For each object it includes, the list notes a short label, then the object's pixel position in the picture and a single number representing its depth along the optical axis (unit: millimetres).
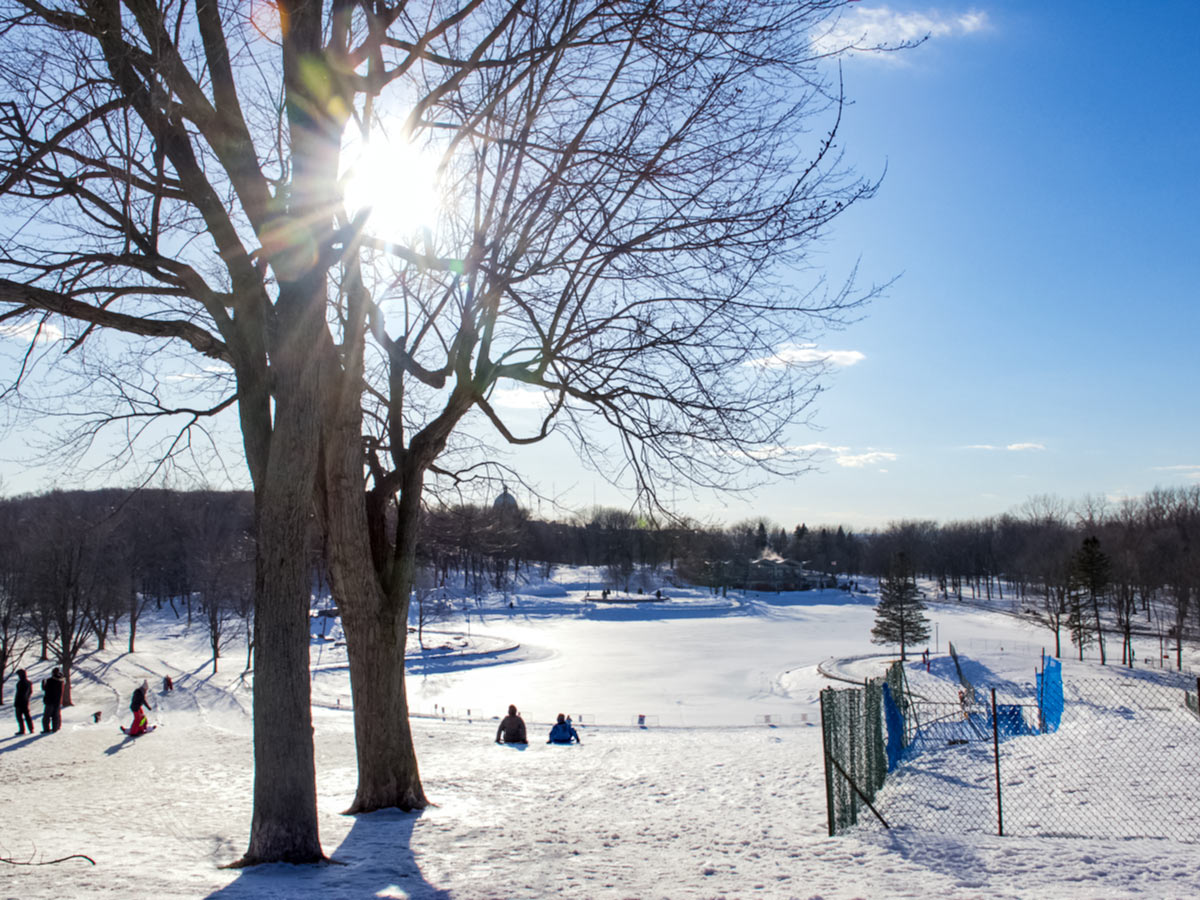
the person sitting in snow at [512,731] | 15797
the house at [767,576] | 105688
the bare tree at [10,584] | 31578
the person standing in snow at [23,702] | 18297
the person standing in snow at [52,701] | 18594
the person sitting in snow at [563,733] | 16266
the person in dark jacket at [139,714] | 17766
